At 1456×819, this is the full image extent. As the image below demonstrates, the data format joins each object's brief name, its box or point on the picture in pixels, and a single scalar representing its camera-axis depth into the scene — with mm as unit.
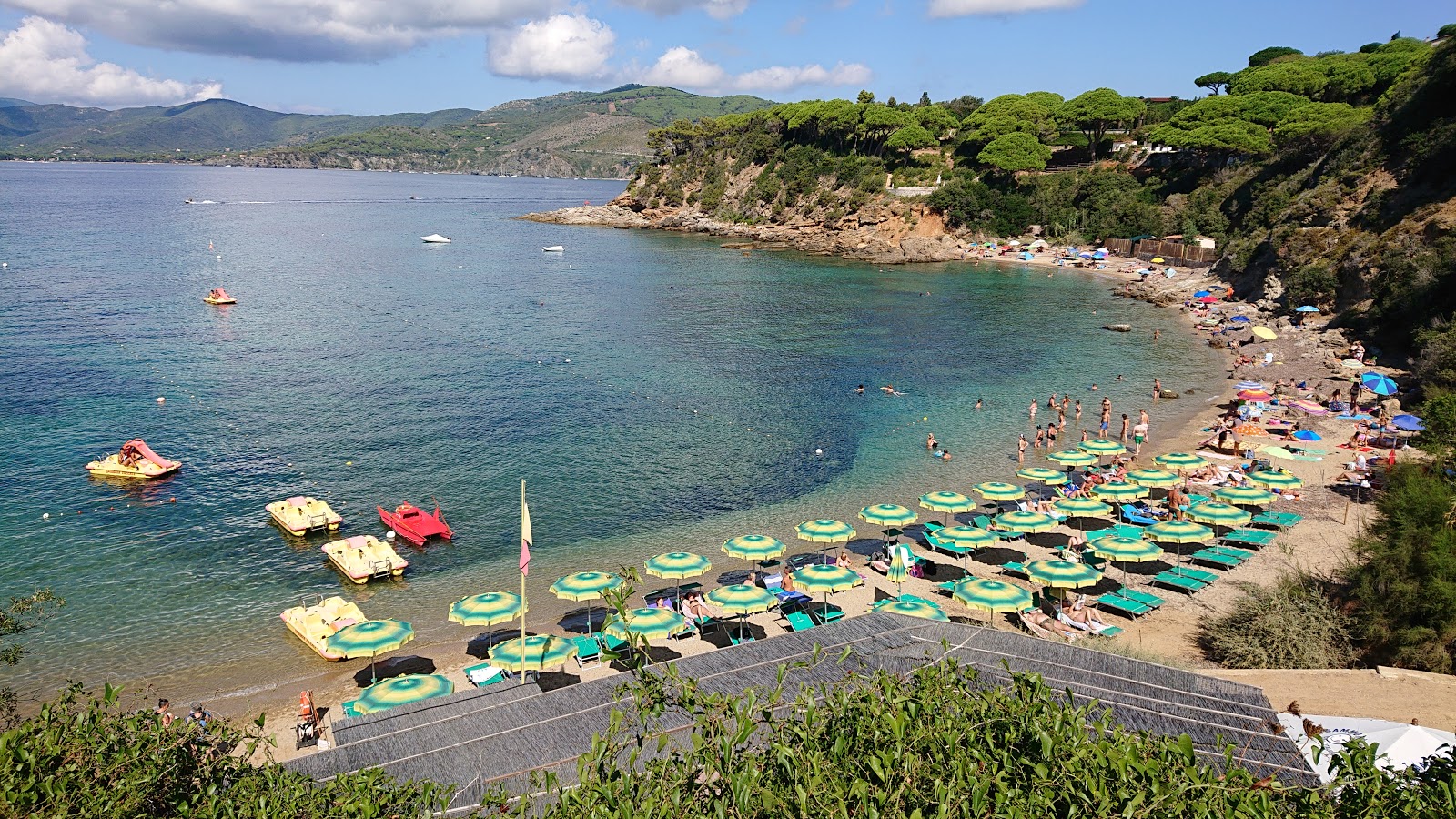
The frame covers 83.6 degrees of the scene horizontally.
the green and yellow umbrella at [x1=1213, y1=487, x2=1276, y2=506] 23844
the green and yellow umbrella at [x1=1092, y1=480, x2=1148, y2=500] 24594
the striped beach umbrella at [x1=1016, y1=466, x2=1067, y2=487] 25859
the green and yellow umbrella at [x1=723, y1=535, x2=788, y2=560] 20394
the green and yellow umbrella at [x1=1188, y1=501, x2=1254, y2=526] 22406
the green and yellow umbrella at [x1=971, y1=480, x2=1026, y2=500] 24344
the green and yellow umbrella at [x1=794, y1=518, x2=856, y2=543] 21312
